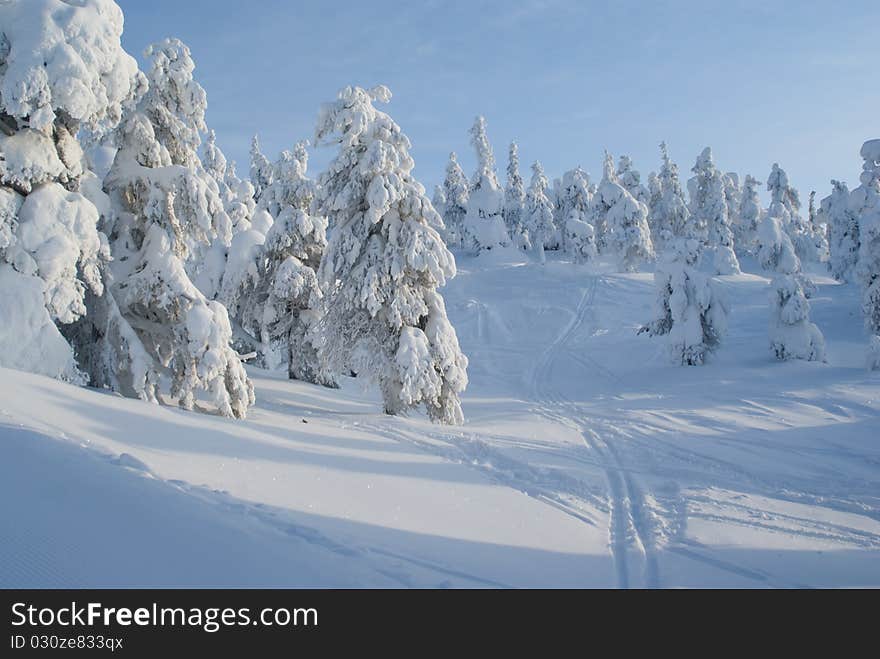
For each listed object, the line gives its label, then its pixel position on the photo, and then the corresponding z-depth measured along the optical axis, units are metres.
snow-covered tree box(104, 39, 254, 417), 12.41
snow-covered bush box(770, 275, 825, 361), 26.81
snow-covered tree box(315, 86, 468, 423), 15.84
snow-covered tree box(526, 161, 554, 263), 71.62
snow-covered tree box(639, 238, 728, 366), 28.33
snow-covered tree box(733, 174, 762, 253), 72.88
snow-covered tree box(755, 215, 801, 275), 53.09
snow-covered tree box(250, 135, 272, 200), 61.21
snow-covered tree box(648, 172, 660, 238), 70.69
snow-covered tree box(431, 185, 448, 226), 86.37
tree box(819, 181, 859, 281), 48.19
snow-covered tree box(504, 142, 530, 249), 76.62
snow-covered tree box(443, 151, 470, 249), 75.19
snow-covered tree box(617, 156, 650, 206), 70.75
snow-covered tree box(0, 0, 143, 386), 9.98
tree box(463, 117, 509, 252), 65.00
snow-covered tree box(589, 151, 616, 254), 63.35
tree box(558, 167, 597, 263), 59.88
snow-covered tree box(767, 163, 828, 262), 66.38
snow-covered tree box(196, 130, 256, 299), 22.23
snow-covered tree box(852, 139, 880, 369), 27.89
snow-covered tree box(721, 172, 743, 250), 78.31
